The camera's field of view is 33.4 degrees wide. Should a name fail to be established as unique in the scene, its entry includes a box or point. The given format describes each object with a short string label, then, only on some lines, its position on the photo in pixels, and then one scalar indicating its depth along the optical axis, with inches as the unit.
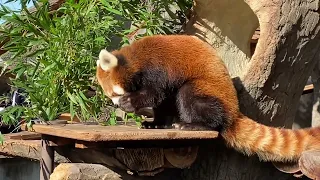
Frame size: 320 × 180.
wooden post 116.2
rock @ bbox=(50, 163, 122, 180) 102.2
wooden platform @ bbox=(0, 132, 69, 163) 132.3
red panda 109.8
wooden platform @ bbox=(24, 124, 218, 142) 90.1
